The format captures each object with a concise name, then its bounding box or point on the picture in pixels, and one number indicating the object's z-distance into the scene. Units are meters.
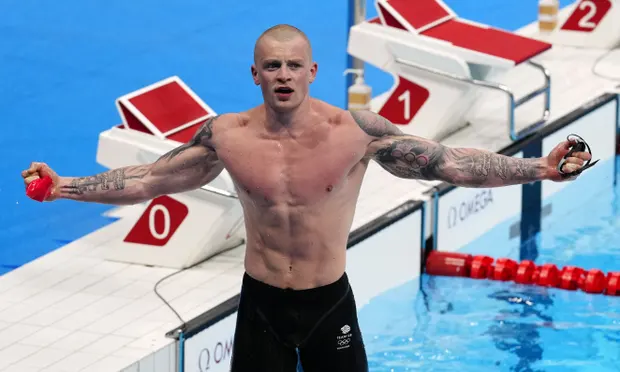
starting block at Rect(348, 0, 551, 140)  14.83
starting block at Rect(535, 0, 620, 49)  19.23
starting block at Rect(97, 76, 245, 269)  11.57
